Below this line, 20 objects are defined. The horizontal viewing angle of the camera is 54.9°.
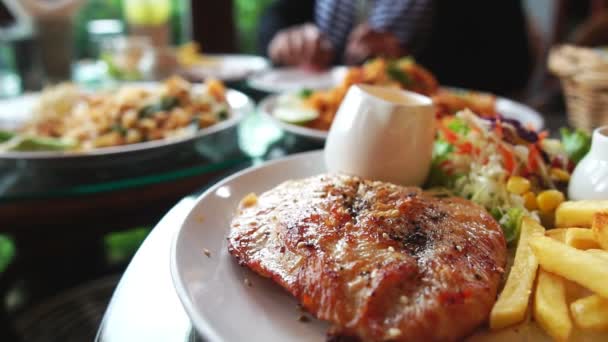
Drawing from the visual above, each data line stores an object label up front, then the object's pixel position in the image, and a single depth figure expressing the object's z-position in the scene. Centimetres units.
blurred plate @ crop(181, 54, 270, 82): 59
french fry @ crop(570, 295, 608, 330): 19
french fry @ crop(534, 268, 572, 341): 19
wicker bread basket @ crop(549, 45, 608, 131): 49
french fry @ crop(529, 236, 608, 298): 20
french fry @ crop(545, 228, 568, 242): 25
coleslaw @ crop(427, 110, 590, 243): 31
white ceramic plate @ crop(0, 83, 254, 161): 34
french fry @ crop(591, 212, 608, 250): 22
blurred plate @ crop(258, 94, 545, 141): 41
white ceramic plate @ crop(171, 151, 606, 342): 20
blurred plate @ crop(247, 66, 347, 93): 57
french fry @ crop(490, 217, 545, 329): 20
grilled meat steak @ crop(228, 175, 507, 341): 20
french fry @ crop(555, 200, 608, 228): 24
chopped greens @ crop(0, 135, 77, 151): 37
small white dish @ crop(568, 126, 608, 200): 27
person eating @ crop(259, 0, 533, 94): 83
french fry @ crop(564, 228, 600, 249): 23
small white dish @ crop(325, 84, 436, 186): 30
